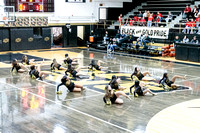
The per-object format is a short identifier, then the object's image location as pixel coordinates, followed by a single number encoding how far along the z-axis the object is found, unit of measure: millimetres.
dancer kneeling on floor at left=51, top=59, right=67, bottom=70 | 20967
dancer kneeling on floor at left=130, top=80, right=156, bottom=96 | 14375
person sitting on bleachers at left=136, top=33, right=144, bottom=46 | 30991
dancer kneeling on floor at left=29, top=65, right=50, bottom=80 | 18128
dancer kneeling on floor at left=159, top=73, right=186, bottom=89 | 15841
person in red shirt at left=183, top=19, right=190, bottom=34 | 29708
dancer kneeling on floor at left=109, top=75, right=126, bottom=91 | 14609
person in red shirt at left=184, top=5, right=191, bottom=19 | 32906
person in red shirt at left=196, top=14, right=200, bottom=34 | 29447
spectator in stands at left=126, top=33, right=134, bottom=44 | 32594
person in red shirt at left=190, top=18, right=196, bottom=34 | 29000
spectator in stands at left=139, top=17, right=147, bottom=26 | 33875
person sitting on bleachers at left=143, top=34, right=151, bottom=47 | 30442
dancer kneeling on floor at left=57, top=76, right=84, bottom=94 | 14445
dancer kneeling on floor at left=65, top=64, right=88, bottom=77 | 18656
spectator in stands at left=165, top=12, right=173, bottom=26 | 33525
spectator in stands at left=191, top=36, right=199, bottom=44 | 26727
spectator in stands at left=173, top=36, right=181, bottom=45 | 28759
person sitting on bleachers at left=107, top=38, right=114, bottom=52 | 32406
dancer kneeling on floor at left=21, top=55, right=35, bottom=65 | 22441
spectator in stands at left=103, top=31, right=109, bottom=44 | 34653
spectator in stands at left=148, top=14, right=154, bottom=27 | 33075
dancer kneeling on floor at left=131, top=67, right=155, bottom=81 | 17188
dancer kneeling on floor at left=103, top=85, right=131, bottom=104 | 12944
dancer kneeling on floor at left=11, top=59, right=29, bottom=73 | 19953
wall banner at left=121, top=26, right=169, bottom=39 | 31372
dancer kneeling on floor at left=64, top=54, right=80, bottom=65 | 22078
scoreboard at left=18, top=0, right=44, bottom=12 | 32603
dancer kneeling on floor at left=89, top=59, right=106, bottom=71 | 20938
